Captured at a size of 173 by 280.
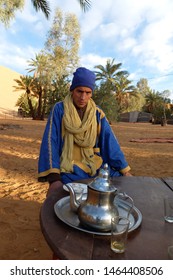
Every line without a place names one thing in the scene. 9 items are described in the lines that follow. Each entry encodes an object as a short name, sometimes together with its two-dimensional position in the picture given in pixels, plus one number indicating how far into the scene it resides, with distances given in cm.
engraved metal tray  109
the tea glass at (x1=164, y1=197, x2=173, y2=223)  122
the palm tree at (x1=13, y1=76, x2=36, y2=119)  2992
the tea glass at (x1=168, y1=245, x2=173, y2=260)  91
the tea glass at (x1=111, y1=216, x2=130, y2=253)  94
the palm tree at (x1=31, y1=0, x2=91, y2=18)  820
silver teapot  106
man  202
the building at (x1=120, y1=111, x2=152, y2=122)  3803
